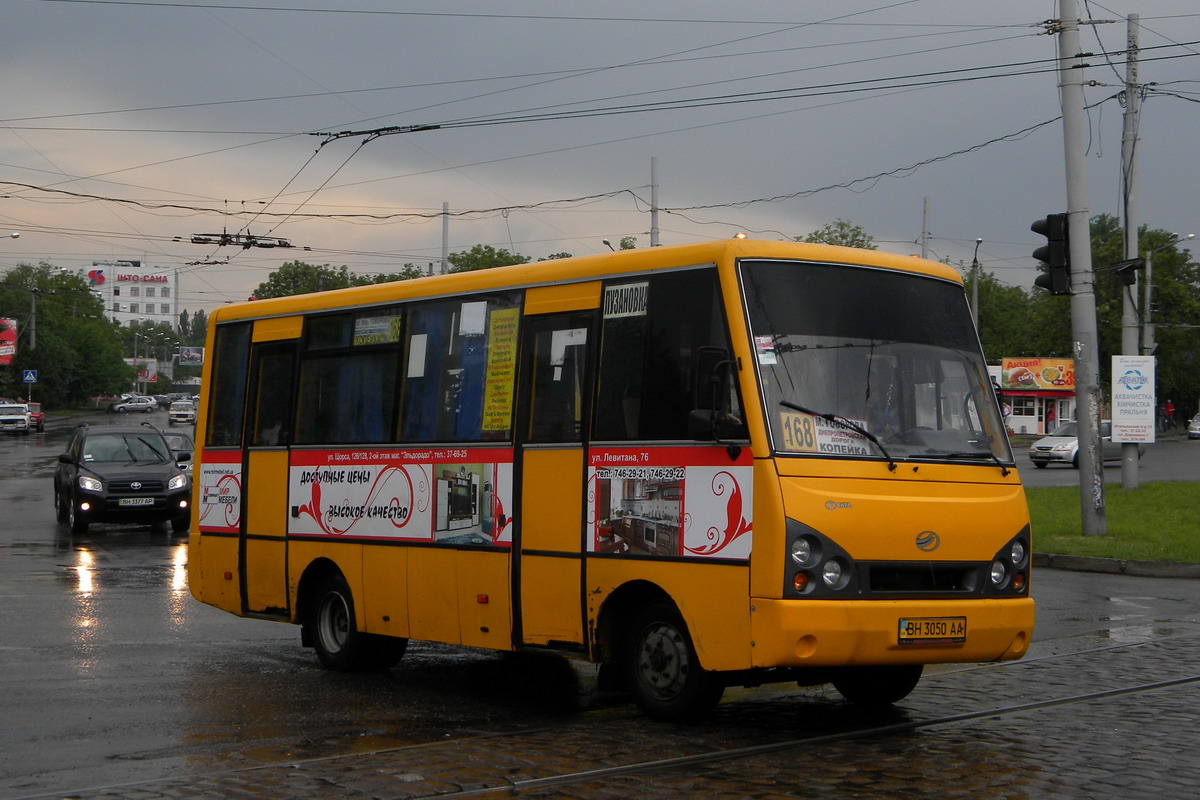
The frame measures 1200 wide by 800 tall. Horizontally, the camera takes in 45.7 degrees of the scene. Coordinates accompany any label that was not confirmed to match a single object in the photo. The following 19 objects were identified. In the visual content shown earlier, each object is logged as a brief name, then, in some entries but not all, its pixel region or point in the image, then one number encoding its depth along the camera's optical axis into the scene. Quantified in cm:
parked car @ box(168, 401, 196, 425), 8238
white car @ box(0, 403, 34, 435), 7212
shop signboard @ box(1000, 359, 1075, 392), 8581
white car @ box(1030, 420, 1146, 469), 4934
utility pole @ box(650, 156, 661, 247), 4209
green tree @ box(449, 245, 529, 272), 8988
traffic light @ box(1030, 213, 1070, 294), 1883
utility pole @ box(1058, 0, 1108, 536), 1964
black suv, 2361
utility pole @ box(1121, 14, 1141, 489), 3108
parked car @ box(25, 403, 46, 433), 7644
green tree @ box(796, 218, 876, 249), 8212
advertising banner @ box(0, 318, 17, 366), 9750
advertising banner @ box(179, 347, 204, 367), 18650
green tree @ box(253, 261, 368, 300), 9515
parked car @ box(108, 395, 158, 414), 10838
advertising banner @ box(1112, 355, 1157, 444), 2780
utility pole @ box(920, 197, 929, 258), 5431
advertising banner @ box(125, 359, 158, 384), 17712
